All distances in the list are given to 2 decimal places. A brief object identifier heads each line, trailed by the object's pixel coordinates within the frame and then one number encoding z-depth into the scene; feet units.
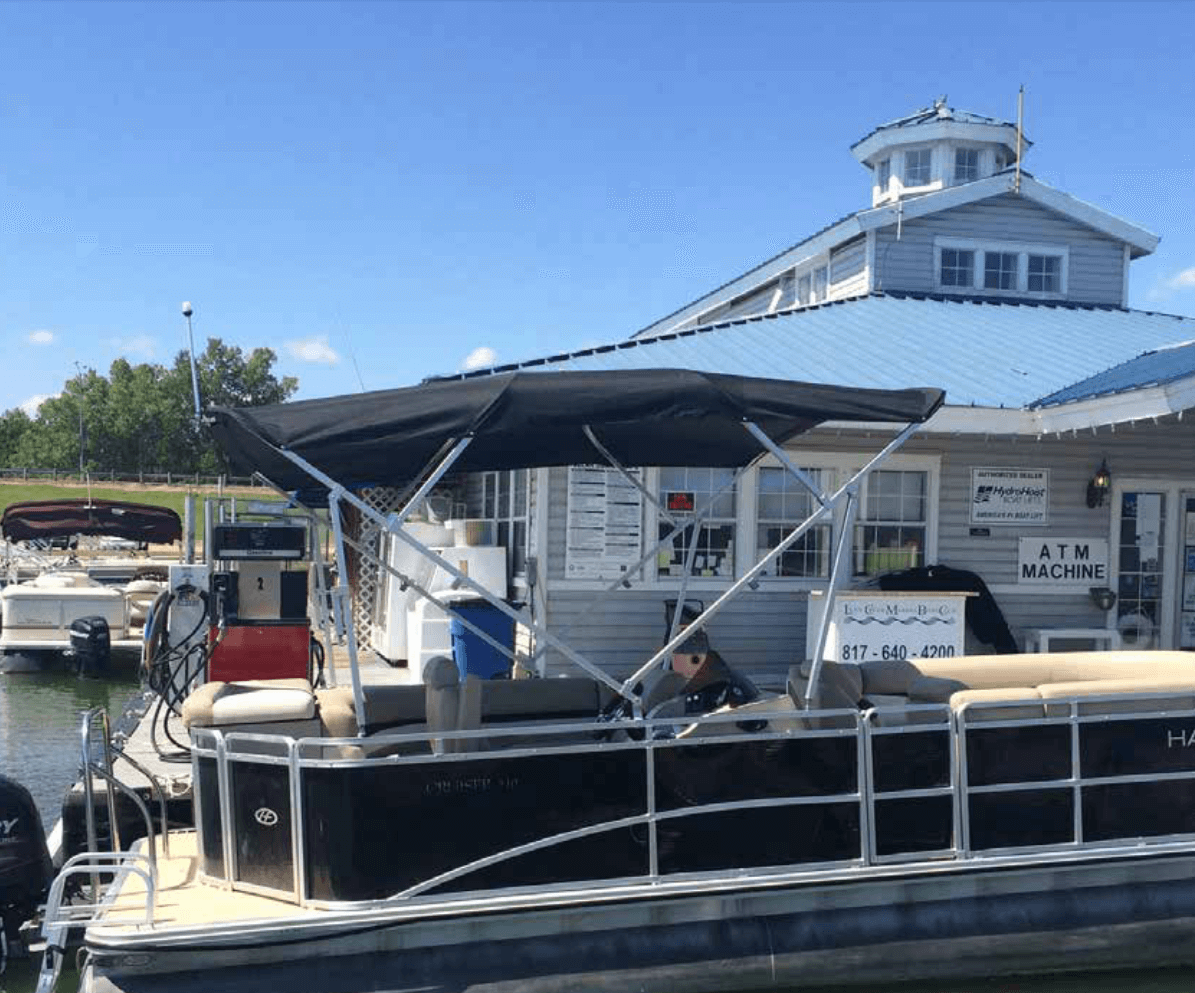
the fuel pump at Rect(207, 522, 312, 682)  25.66
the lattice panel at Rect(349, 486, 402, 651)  47.05
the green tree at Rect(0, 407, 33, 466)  257.96
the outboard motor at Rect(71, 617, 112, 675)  43.78
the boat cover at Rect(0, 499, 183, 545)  65.26
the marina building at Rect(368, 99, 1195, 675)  32.65
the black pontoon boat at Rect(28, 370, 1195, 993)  14.52
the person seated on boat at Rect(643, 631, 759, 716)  17.63
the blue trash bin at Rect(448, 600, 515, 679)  34.37
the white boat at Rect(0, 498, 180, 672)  45.78
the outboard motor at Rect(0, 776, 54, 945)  15.81
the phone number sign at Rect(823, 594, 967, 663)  31.83
